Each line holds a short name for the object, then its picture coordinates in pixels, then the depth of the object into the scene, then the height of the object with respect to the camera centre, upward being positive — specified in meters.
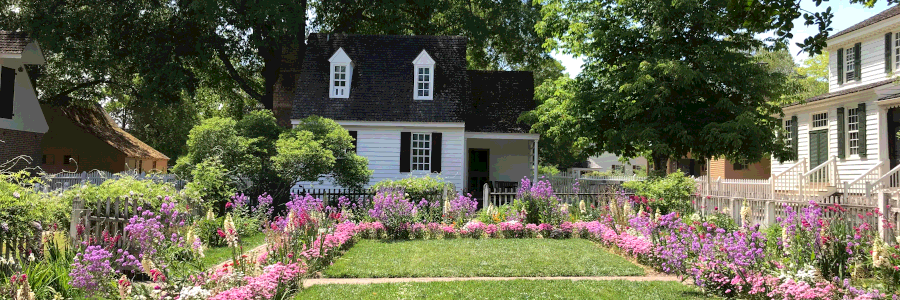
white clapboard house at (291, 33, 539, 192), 22.47 +2.43
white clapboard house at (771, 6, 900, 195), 19.89 +2.36
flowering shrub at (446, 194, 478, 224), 15.59 -0.97
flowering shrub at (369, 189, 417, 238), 13.97 -0.98
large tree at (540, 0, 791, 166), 19.30 +2.82
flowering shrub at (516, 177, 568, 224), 15.05 -0.81
